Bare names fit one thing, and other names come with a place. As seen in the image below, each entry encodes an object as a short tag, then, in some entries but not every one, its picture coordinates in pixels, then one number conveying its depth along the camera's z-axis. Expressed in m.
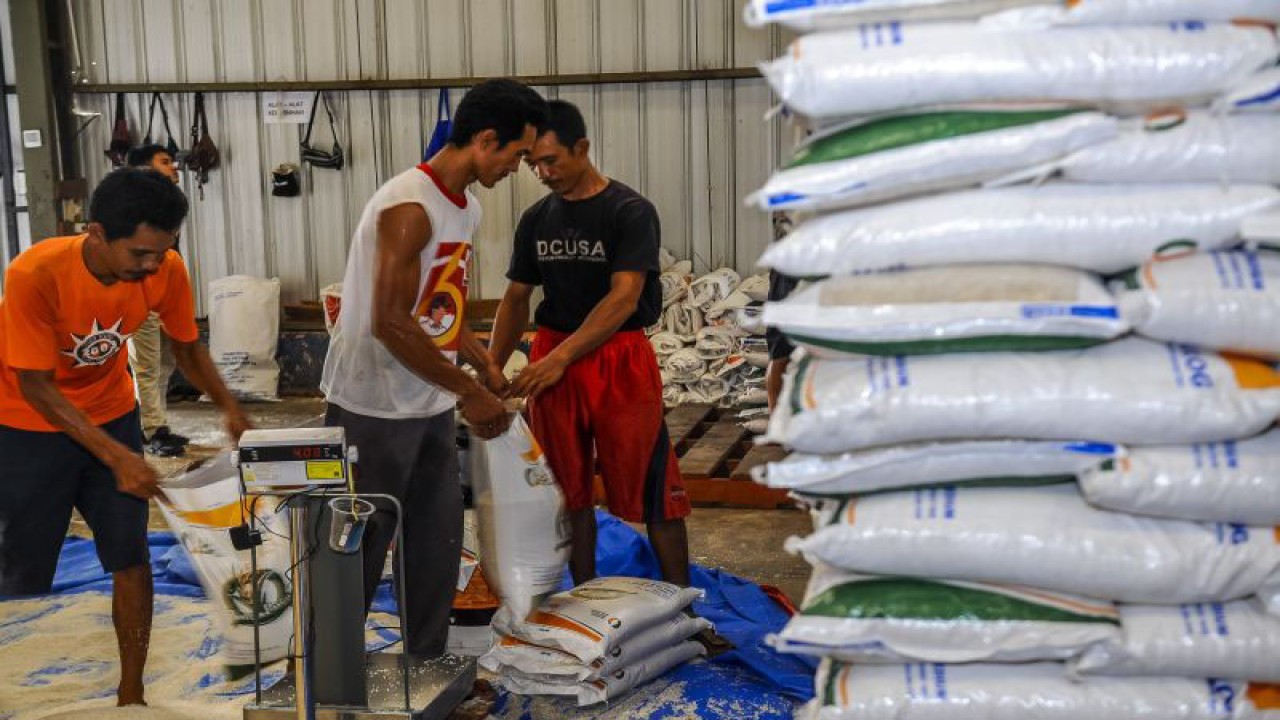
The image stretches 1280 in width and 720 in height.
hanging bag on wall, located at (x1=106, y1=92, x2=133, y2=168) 10.46
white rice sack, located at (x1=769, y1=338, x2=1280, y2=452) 2.34
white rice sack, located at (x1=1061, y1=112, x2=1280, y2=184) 2.36
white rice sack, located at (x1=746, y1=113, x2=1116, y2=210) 2.36
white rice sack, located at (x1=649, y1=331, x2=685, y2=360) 9.16
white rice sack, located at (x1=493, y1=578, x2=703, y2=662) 4.05
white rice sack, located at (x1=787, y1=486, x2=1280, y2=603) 2.37
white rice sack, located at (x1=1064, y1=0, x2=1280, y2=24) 2.33
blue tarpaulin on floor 4.14
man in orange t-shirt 3.72
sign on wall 10.51
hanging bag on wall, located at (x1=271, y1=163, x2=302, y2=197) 10.47
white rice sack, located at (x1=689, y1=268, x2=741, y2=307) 9.38
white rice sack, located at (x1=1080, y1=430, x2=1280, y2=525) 2.35
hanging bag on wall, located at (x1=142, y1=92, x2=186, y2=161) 10.54
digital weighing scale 3.08
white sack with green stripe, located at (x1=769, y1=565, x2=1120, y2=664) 2.41
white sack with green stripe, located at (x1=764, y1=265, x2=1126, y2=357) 2.34
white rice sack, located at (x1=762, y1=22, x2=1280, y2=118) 2.32
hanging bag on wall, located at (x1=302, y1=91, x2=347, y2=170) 10.41
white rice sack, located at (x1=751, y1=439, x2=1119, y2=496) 2.43
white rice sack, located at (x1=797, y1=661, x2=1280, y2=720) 2.41
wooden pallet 6.61
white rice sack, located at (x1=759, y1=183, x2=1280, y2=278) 2.36
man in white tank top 3.84
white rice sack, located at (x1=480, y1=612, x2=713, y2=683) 4.06
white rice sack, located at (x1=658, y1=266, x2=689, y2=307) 9.48
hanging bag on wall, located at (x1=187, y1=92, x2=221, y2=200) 10.53
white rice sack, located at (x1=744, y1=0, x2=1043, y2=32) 2.37
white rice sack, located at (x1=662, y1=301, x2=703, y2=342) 9.34
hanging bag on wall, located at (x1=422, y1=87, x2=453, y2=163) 9.44
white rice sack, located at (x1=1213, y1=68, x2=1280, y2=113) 2.31
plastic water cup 3.15
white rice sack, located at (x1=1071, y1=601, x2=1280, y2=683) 2.36
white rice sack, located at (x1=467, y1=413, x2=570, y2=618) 4.29
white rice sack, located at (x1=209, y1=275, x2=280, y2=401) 10.05
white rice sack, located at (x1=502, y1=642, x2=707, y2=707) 4.07
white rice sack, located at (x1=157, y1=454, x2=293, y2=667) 3.94
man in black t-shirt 4.62
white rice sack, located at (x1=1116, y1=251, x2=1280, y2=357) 2.32
